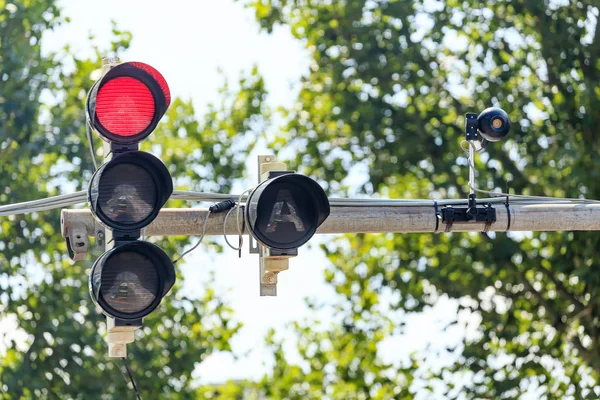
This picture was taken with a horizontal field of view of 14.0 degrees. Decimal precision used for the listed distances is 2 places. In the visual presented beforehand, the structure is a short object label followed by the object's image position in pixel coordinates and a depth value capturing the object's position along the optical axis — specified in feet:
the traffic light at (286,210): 41.04
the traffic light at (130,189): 39.56
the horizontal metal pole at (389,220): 44.59
